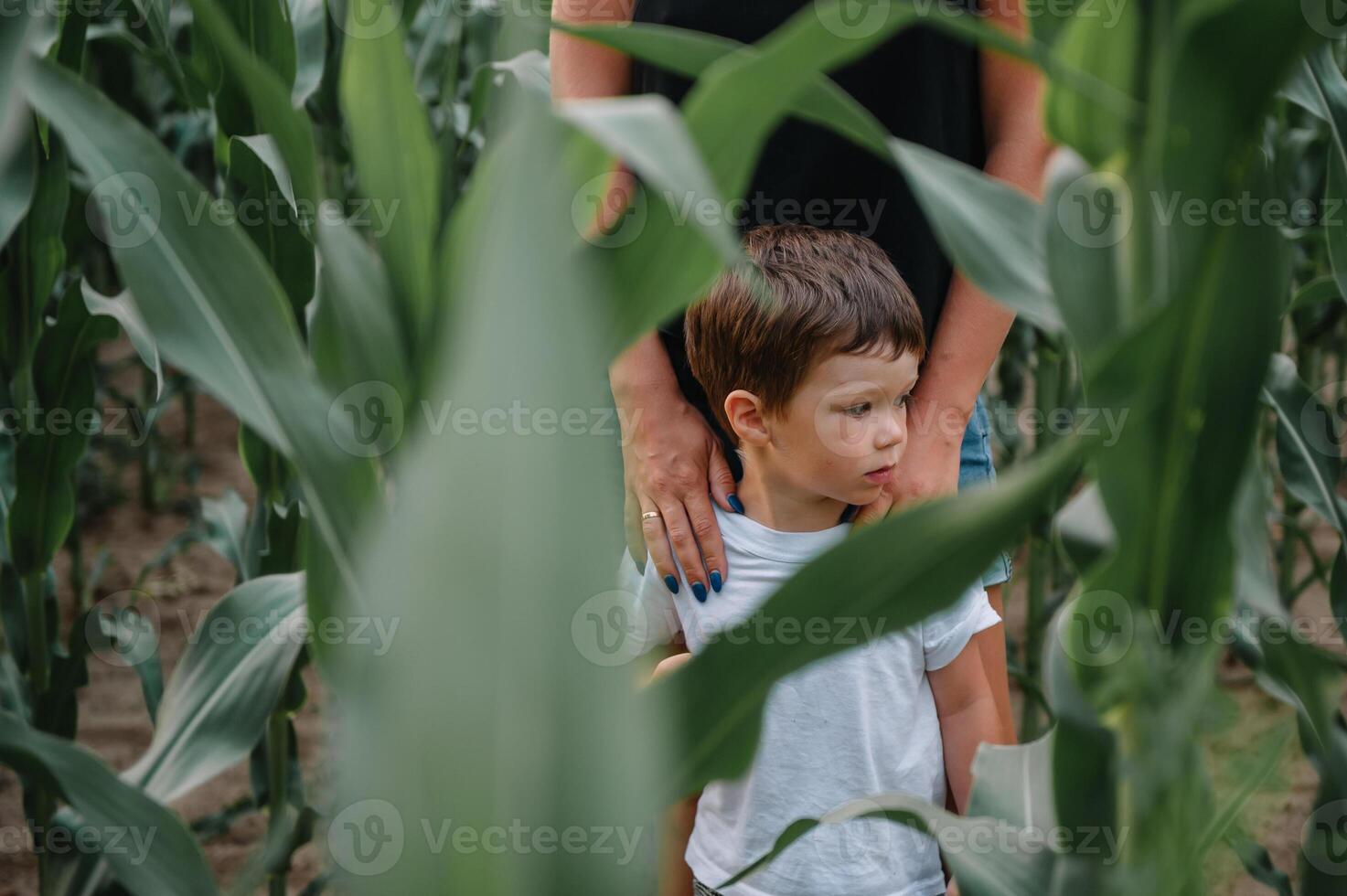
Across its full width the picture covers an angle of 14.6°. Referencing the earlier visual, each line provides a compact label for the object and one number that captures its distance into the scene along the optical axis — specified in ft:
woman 12.38
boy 12.24
